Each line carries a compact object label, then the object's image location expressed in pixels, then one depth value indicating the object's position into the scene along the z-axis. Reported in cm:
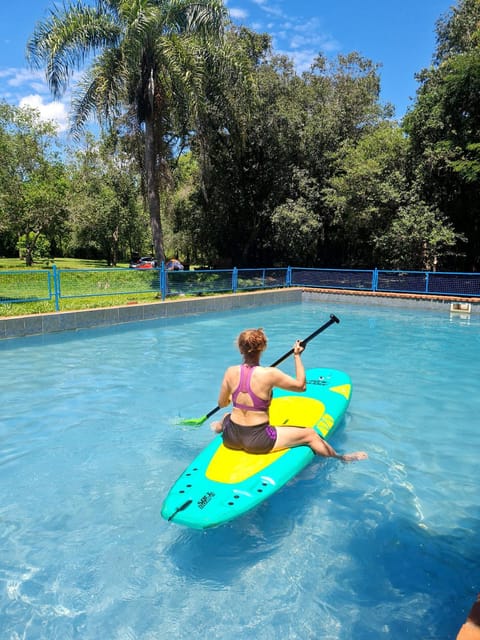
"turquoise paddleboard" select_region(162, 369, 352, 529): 308
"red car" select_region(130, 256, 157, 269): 3060
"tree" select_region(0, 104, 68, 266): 2523
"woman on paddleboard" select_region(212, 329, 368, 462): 355
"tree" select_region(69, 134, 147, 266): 3117
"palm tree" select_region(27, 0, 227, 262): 1409
